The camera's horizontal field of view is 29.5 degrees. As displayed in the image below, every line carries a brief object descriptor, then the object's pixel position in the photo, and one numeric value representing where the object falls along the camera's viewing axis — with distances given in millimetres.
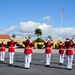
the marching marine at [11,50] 9428
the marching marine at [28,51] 8518
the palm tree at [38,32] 62037
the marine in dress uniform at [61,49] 10614
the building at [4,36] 52354
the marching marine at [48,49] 9479
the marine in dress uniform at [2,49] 11400
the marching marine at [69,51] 8467
